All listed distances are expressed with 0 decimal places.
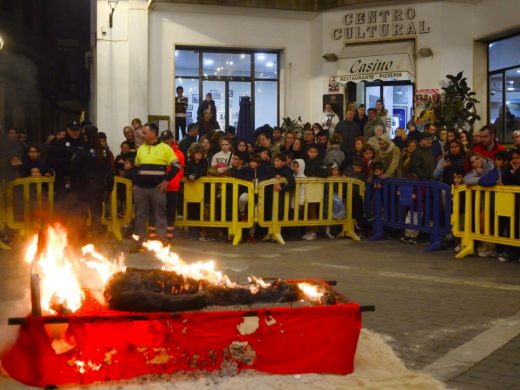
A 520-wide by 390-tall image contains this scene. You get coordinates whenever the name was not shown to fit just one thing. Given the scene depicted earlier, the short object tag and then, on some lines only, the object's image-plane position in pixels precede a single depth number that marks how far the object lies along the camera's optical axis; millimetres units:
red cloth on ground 4668
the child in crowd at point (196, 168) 12198
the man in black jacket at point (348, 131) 15375
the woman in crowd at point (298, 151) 13511
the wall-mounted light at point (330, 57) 18656
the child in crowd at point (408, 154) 12757
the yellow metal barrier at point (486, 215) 9906
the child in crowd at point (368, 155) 13041
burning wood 4902
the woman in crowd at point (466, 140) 13143
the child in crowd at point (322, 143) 13656
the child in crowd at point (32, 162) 11977
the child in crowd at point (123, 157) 13591
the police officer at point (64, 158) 10609
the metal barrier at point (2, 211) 11328
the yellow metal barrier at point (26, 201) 11570
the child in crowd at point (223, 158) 12992
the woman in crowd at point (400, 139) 14659
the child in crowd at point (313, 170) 12500
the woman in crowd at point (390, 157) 12920
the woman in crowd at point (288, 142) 13828
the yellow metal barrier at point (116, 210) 12141
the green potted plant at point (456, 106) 16609
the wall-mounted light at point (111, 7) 17375
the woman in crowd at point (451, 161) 11352
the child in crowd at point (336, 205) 12609
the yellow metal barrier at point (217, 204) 11992
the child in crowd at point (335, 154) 13516
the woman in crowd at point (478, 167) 10508
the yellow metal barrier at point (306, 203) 12102
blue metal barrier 11266
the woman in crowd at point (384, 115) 15968
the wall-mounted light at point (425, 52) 17656
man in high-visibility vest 10523
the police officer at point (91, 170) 10523
